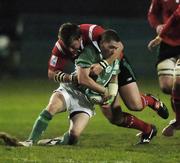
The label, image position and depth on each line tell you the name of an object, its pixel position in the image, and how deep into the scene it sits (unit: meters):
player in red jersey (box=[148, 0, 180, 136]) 19.41
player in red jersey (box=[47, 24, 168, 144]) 18.77
